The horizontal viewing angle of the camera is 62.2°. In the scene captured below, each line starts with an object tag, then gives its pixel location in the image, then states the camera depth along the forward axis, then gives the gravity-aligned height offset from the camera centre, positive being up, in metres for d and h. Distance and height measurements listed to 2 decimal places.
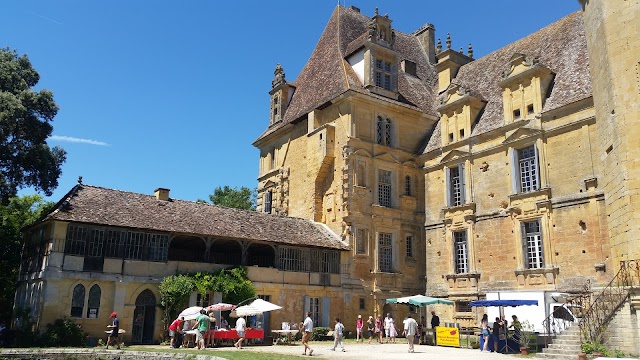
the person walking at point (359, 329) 23.81 -1.00
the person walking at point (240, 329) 18.91 -0.91
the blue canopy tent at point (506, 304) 18.62 +0.19
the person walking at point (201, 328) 18.02 -0.85
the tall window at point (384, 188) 28.11 +6.21
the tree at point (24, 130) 23.59 +7.35
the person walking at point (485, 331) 19.38 -0.76
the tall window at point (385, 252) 27.45 +2.79
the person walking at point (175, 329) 19.31 -0.97
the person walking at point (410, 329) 18.47 -0.73
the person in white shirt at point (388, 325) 23.69 -0.77
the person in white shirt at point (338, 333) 18.39 -0.91
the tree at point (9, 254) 26.64 +2.13
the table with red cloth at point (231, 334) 19.38 -1.13
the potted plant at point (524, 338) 17.86 -0.90
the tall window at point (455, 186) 26.00 +5.98
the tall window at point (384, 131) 28.65 +9.33
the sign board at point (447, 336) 21.28 -1.09
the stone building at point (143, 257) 19.84 +1.85
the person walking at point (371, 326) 23.47 -0.87
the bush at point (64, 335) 18.66 -1.26
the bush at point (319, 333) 23.50 -1.19
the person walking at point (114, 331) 18.16 -1.06
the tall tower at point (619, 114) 16.13 +6.28
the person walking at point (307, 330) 16.52 -0.78
